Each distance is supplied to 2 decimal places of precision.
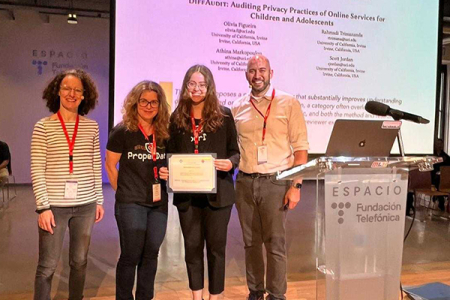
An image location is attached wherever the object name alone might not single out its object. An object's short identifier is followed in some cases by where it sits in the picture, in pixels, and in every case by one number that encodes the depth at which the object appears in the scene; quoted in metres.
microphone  2.10
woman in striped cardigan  2.18
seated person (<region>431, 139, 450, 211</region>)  7.33
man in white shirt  2.65
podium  1.77
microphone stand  2.13
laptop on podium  1.94
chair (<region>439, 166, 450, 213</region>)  6.62
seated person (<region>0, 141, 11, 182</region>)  6.48
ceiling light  8.05
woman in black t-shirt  2.27
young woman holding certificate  2.33
